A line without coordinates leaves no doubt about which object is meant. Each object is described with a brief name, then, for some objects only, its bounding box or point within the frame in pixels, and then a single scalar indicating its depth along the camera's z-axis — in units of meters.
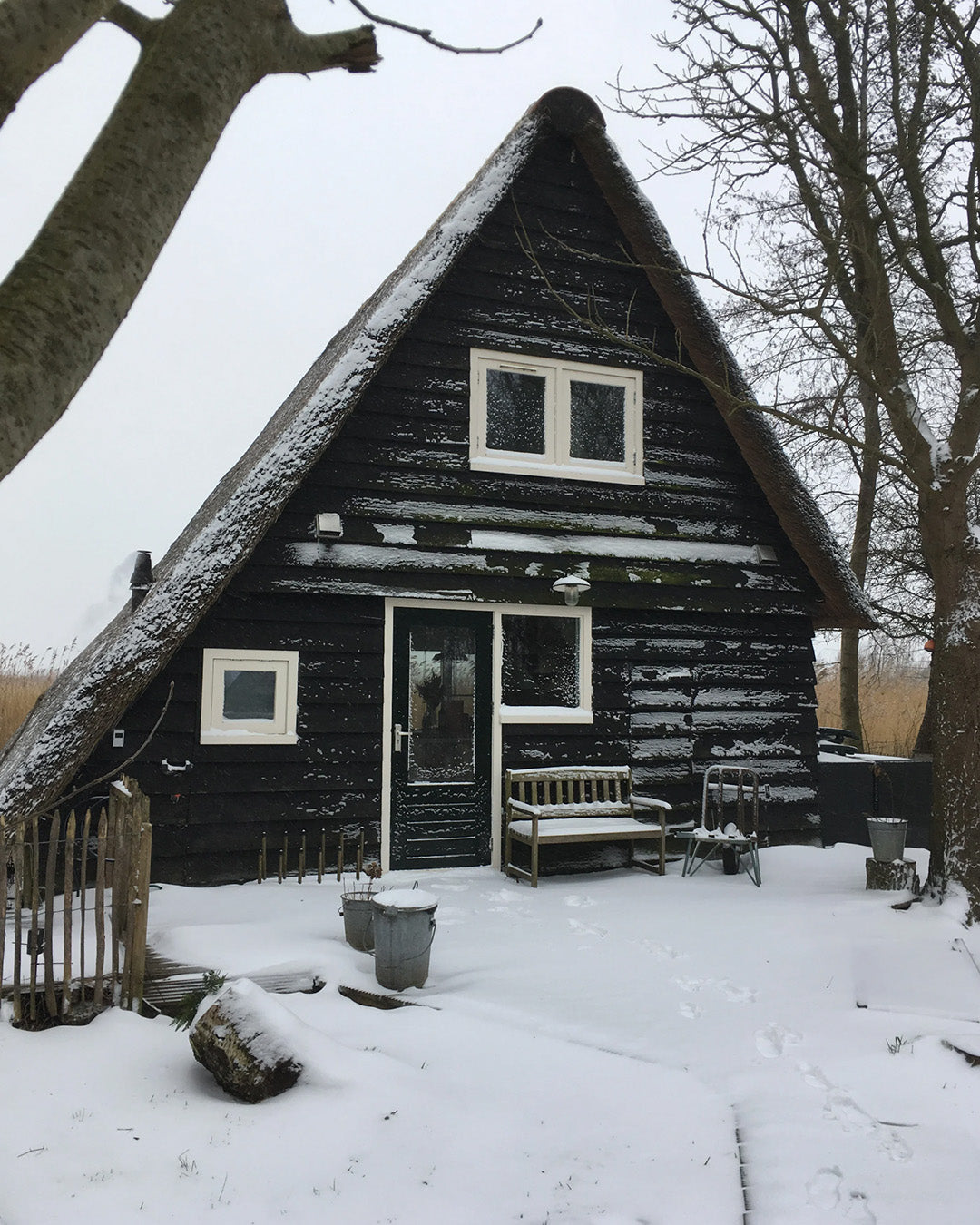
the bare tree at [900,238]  6.63
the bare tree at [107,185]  1.97
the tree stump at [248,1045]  3.81
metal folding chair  8.03
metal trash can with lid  5.00
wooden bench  7.65
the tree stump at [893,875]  7.39
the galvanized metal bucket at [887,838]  7.89
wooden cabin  7.32
